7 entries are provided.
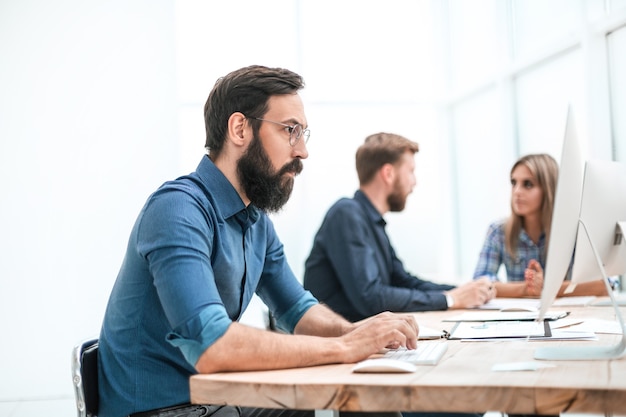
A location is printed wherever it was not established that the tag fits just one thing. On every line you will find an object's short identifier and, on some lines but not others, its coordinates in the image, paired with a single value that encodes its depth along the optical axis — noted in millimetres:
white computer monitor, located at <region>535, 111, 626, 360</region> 1372
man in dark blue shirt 2758
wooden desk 1161
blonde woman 3381
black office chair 1595
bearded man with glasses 1423
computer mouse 1330
